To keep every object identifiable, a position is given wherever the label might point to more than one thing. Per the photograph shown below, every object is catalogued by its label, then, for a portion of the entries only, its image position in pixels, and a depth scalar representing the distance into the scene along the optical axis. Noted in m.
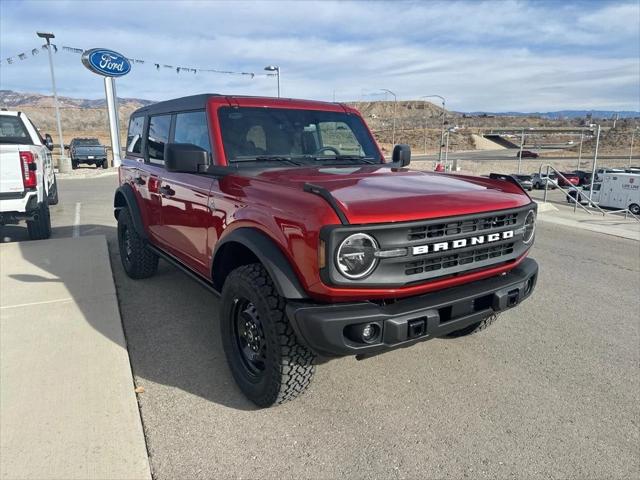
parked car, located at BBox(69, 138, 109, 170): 24.73
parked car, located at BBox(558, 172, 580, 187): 31.83
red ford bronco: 2.41
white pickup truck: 6.32
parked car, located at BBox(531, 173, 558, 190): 29.84
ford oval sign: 23.08
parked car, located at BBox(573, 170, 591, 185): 32.47
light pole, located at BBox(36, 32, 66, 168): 22.89
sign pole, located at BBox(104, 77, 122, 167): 24.50
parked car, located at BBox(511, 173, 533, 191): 28.44
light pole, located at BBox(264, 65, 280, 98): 26.11
